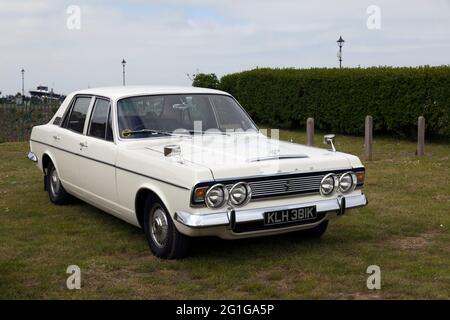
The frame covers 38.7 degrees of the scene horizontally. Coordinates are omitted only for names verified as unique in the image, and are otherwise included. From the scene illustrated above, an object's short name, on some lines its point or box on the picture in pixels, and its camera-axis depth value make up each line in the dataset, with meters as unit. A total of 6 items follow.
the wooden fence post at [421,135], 14.68
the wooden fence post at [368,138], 14.38
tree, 26.89
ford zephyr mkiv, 5.70
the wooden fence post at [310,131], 15.66
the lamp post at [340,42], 28.14
